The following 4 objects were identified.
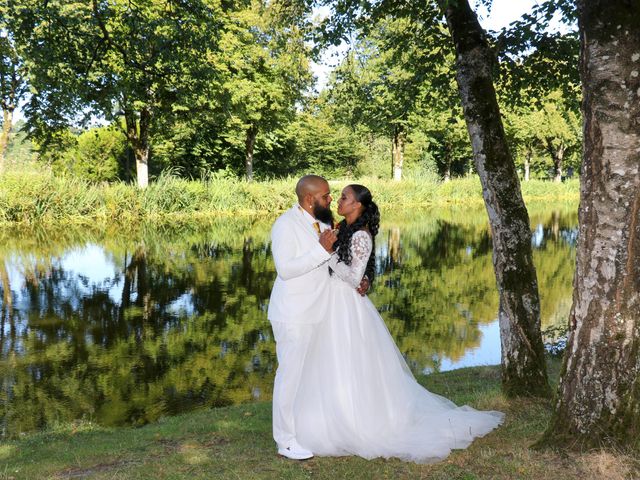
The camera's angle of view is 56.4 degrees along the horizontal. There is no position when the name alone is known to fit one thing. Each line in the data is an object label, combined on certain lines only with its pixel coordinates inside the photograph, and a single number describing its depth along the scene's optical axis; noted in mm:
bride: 4957
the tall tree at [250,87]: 34031
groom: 4895
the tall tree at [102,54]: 9820
